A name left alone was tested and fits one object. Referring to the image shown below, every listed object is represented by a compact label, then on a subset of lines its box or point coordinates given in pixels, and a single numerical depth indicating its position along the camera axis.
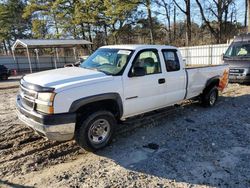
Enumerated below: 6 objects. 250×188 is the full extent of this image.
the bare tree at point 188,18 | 23.20
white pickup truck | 3.11
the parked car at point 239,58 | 8.27
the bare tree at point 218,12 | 24.91
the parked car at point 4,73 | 16.49
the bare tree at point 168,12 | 26.36
